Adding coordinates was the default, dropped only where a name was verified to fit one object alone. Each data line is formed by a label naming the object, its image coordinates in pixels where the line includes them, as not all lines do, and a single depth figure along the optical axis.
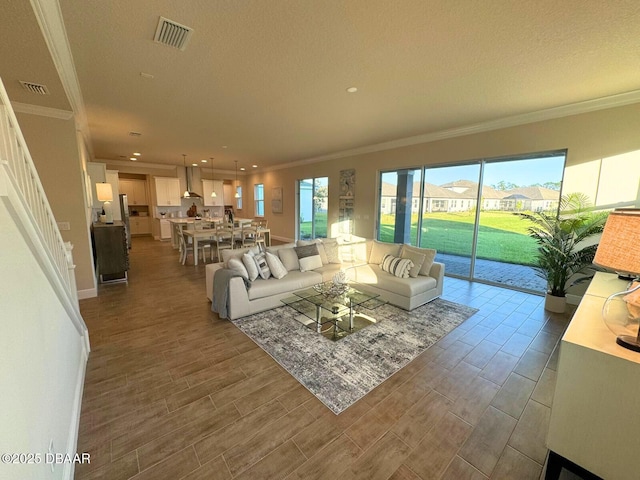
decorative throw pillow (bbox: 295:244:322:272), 4.27
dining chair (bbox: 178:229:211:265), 6.38
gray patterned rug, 2.26
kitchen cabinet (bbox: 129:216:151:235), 10.32
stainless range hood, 10.20
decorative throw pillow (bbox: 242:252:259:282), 3.62
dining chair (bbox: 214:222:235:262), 6.40
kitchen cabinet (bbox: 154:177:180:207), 9.56
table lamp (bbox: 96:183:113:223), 5.14
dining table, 6.11
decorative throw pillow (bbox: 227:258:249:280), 3.49
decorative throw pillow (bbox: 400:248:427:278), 3.93
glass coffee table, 3.12
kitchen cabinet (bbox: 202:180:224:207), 10.55
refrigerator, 7.47
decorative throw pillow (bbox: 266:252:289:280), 3.85
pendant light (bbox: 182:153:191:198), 8.34
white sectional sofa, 3.50
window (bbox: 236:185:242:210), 12.14
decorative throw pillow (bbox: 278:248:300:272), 4.23
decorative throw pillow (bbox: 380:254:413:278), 3.91
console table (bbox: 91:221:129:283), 4.65
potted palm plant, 3.60
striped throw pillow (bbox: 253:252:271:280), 3.74
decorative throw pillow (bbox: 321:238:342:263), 4.70
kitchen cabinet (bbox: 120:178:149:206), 10.12
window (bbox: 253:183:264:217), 11.27
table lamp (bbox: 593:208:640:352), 1.20
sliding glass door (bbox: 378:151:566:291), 4.42
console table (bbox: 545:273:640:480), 1.19
